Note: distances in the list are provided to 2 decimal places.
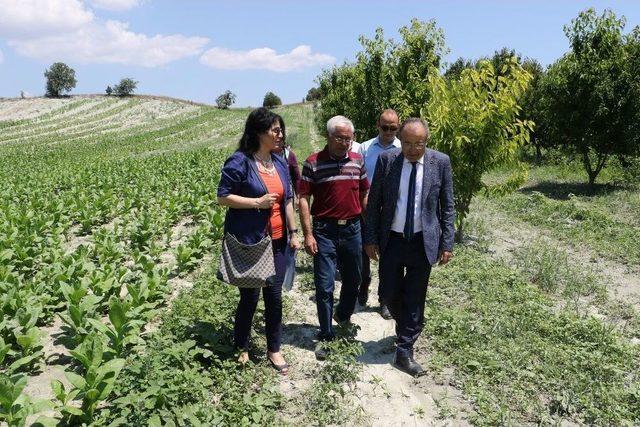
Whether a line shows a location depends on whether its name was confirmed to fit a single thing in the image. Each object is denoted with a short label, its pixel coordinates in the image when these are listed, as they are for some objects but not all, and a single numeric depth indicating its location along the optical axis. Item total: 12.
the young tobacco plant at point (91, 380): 3.33
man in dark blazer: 4.02
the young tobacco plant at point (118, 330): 4.00
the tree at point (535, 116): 20.20
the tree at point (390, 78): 10.27
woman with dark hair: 3.72
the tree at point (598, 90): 12.88
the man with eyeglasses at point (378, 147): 4.99
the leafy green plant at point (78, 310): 4.34
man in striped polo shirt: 4.32
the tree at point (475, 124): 7.52
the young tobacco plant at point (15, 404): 3.08
